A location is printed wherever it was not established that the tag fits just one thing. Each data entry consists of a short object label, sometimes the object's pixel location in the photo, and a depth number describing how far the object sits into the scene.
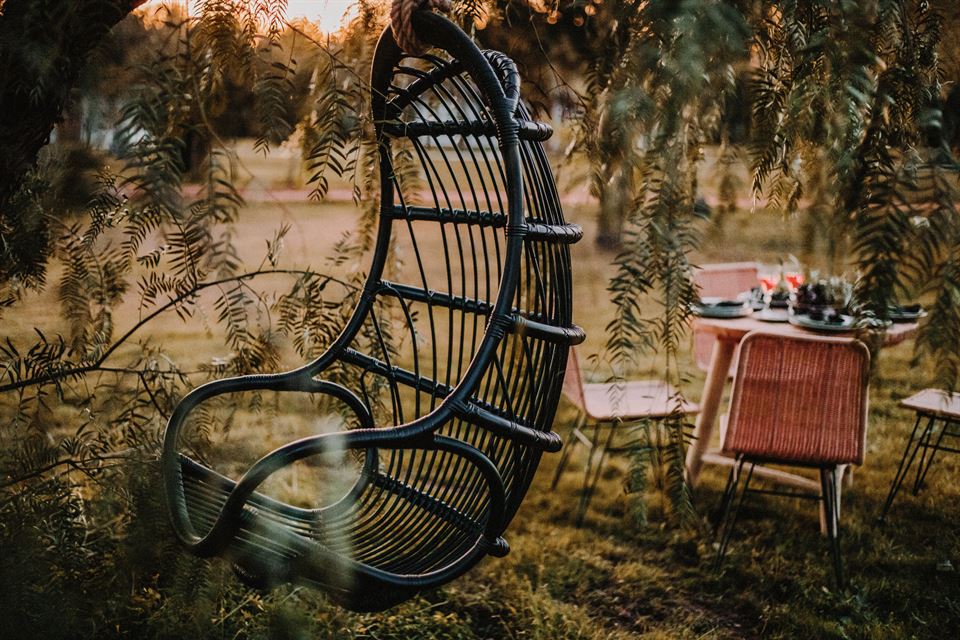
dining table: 3.18
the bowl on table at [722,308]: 3.24
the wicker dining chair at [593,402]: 3.17
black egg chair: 1.21
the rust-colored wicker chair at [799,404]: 2.71
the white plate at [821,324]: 3.08
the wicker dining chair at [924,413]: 3.13
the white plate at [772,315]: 3.28
